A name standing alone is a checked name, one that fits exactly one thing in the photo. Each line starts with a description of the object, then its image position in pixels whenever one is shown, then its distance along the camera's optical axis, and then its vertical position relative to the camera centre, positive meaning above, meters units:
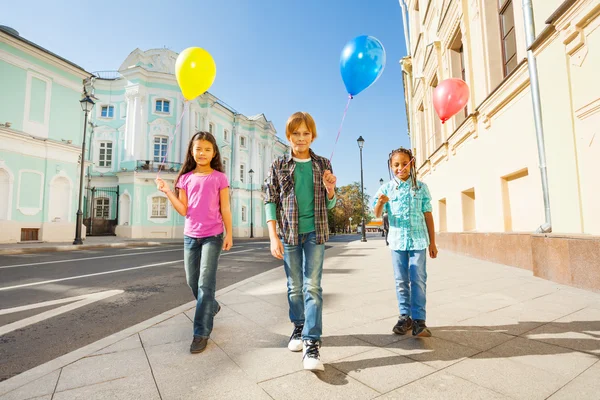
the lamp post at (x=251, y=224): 34.01 +0.78
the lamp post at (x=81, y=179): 15.36 +2.58
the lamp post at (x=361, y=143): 22.96 +6.18
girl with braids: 2.94 -0.03
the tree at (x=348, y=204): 65.31 +5.49
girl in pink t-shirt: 2.81 +0.12
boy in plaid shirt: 2.53 +0.13
